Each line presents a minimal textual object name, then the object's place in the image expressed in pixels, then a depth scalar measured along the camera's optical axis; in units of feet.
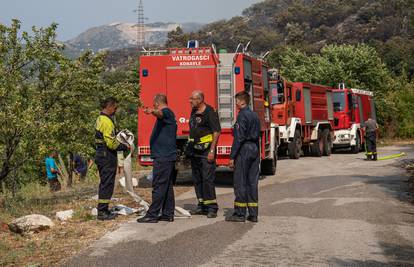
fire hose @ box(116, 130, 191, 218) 31.76
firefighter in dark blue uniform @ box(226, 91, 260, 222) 30.14
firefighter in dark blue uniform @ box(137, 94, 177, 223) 30.32
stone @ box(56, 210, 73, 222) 31.51
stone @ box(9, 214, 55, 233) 28.25
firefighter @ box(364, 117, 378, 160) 72.43
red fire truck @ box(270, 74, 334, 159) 69.77
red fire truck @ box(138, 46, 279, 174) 45.70
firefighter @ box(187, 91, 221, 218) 32.01
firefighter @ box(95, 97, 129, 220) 30.99
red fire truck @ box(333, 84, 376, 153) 89.35
